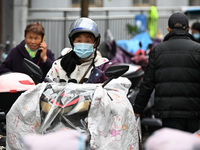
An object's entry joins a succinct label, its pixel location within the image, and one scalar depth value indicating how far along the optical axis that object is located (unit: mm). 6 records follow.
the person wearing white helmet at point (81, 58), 7661
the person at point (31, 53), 10190
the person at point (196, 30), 16617
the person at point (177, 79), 8290
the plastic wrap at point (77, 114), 6066
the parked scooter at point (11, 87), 7809
